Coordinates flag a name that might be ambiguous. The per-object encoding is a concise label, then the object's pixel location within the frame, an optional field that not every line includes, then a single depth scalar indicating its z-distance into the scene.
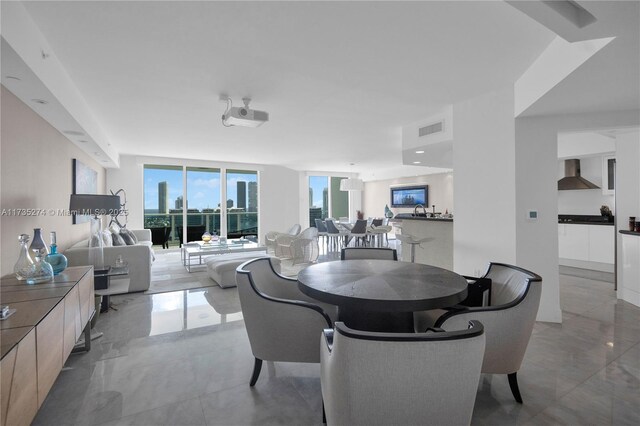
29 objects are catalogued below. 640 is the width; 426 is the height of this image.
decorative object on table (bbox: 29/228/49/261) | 2.34
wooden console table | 1.22
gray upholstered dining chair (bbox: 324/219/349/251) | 7.80
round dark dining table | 1.63
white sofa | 4.00
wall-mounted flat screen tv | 10.02
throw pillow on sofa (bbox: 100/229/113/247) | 4.39
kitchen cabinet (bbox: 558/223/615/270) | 5.21
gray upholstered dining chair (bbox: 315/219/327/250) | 8.48
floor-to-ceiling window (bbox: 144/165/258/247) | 8.32
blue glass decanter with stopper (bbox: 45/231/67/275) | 2.48
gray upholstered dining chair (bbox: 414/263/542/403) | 1.69
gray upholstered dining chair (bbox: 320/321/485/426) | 1.03
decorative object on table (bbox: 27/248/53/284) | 2.16
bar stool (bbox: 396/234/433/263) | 4.33
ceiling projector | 3.47
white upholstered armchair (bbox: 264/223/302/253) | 7.33
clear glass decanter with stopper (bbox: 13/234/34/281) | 2.17
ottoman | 4.46
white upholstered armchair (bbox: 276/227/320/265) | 6.09
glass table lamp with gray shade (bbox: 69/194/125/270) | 3.47
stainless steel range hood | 5.86
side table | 3.07
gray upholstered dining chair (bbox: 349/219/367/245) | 7.52
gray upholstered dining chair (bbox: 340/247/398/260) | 3.17
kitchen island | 4.85
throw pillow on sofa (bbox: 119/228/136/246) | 4.91
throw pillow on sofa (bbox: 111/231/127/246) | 4.59
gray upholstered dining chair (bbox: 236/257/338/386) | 1.88
